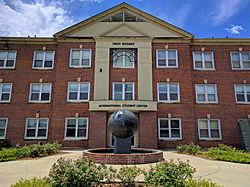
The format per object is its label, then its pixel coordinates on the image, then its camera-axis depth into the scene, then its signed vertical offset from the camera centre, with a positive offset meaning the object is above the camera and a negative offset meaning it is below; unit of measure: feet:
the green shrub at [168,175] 19.49 -4.41
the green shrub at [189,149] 51.88 -4.80
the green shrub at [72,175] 19.13 -4.38
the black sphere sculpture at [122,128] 38.83 +0.18
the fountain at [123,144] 34.86 -2.90
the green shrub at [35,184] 18.67 -5.09
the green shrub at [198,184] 18.39 -4.80
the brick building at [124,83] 66.74 +15.80
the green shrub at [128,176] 20.98 -4.76
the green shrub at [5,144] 62.34 -4.93
